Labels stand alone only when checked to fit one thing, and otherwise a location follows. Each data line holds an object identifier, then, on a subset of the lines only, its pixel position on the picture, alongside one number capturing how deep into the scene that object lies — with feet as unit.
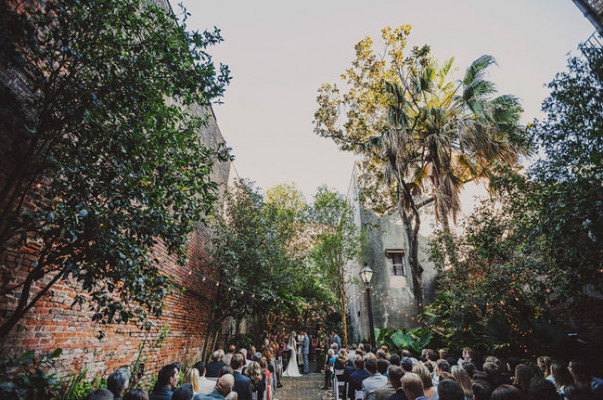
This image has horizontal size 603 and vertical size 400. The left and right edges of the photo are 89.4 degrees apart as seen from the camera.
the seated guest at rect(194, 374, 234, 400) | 13.26
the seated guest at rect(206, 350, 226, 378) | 21.29
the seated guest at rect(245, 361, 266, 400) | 21.04
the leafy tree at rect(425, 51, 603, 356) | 14.62
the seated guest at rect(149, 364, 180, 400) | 13.41
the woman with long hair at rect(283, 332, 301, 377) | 46.42
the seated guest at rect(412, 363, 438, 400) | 13.26
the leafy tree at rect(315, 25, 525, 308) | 36.42
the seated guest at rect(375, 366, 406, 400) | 13.62
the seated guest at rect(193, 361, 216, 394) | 17.09
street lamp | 31.29
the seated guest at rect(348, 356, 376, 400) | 18.75
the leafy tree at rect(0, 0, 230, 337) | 9.98
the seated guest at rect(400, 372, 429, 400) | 10.96
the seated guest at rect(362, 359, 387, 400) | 15.98
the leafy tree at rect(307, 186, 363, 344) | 53.98
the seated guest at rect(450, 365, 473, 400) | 14.02
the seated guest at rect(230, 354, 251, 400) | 16.61
